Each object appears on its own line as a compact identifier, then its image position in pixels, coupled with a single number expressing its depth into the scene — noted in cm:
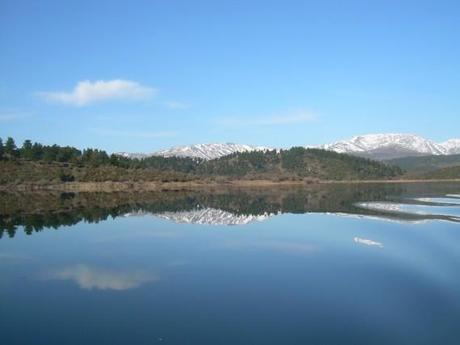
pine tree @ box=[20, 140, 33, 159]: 12562
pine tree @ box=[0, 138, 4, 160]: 12001
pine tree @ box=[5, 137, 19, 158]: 12300
